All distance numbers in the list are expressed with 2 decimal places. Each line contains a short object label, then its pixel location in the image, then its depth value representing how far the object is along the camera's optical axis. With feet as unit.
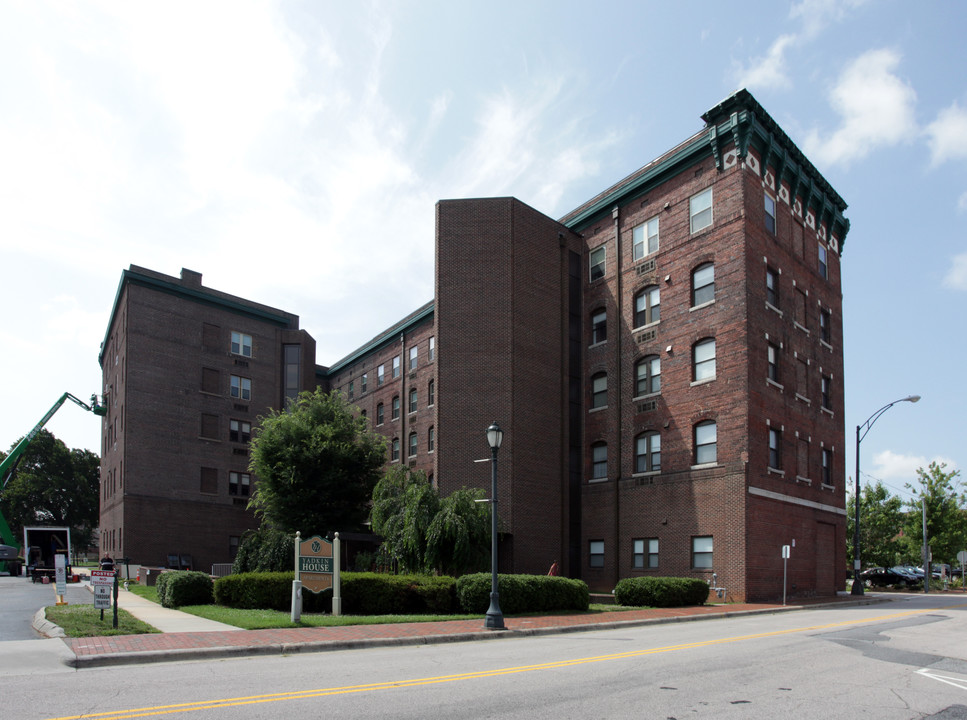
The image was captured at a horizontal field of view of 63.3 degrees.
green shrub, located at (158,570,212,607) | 75.97
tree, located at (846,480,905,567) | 172.96
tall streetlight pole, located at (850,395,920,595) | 116.88
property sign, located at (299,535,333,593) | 66.59
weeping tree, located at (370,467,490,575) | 88.38
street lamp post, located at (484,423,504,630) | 59.11
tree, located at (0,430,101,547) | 266.98
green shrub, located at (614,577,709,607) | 85.35
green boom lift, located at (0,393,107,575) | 192.13
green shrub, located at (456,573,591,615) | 70.59
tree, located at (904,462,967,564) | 168.35
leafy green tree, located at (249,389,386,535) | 122.11
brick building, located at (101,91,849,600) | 102.63
